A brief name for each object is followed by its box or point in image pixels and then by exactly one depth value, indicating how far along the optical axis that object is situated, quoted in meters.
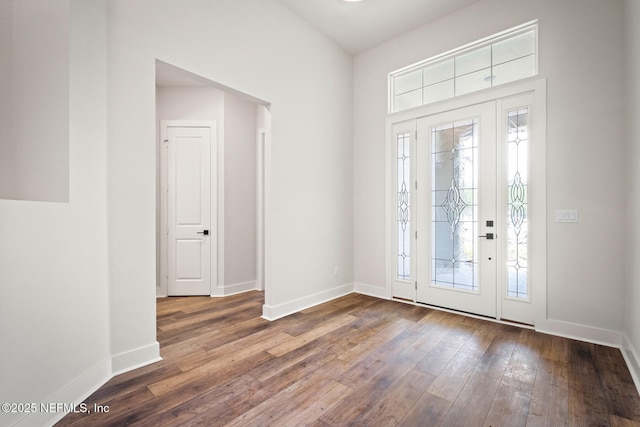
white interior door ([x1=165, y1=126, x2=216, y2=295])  4.34
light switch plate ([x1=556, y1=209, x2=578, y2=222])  2.75
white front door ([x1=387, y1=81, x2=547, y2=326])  2.99
